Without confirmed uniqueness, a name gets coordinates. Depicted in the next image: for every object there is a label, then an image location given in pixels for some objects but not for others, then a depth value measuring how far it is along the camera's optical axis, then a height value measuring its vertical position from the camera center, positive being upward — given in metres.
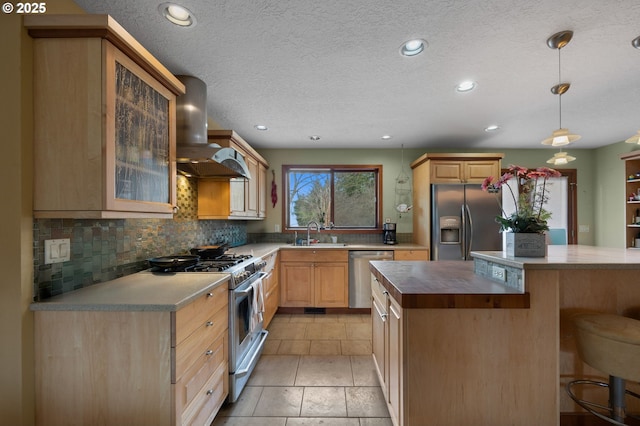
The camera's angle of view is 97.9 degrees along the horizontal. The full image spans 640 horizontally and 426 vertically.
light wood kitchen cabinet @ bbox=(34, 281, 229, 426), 1.25 -0.69
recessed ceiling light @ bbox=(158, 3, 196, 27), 1.50 +1.13
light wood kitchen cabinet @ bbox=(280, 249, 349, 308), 3.80 -0.89
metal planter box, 1.61 -0.19
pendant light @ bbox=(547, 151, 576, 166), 2.47 +0.48
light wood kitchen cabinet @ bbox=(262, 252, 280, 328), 3.12 -0.90
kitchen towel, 2.33 -0.80
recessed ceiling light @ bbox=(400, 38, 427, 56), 1.79 +1.11
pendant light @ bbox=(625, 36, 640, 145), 1.77 +1.10
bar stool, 1.31 -0.68
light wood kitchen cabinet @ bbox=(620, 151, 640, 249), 3.84 +0.17
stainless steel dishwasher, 3.81 -0.88
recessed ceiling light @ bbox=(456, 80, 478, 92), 2.33 +1.09
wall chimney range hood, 2.07 +0.64
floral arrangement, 1.63 +0.03
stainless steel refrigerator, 3.75 -0.12
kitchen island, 1.39 -0.72
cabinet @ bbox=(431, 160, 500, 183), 3.85 +0.59
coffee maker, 4.26 -0.30
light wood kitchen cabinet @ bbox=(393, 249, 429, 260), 3.81 -0.56
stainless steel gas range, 1.97 -0.76
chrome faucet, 4.19 -0.20
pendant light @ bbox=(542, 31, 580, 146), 1.72 +1.08
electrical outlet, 1.59 -0.35
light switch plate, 1.34 -0.17
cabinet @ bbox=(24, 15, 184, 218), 1.24 +0.43
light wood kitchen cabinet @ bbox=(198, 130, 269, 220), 2.74 +0.25
